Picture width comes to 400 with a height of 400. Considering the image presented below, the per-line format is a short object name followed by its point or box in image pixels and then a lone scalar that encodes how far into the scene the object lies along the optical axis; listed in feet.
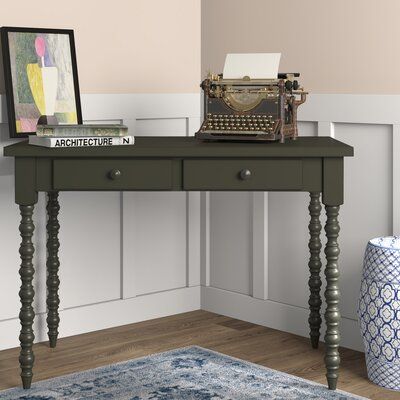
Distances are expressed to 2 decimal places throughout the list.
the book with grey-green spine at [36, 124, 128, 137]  12.82
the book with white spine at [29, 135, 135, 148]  12.69
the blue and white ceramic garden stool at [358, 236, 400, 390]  12.84
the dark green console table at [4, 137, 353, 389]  12.62
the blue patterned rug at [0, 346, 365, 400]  12.80
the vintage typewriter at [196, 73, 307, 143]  13.42
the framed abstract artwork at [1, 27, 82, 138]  14.38
